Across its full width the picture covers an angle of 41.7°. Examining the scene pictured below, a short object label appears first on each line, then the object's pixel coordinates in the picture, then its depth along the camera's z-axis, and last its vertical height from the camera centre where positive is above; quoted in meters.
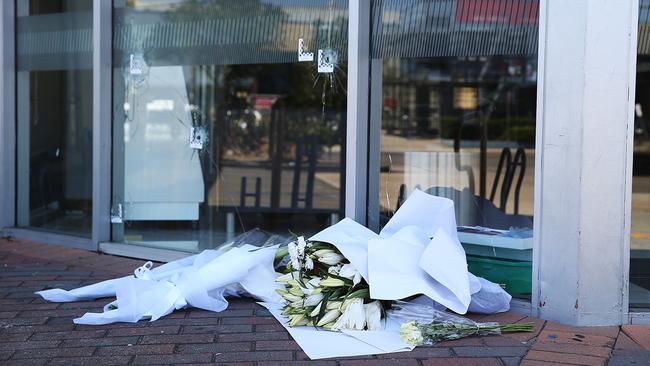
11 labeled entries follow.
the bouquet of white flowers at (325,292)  4.41 -0.89
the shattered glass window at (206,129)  5.93 -0.07
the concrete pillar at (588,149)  4.36 -0.11
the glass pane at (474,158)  4.95 -0.27
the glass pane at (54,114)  6.96 +0.04
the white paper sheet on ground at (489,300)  4.67 -0.95
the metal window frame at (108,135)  4.71 -0.09
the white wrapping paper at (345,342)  4.05 -1.07
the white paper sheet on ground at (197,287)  4.68 -0.96
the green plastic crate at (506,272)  4.86 -0.85
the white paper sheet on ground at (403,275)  4.39 -0.78
